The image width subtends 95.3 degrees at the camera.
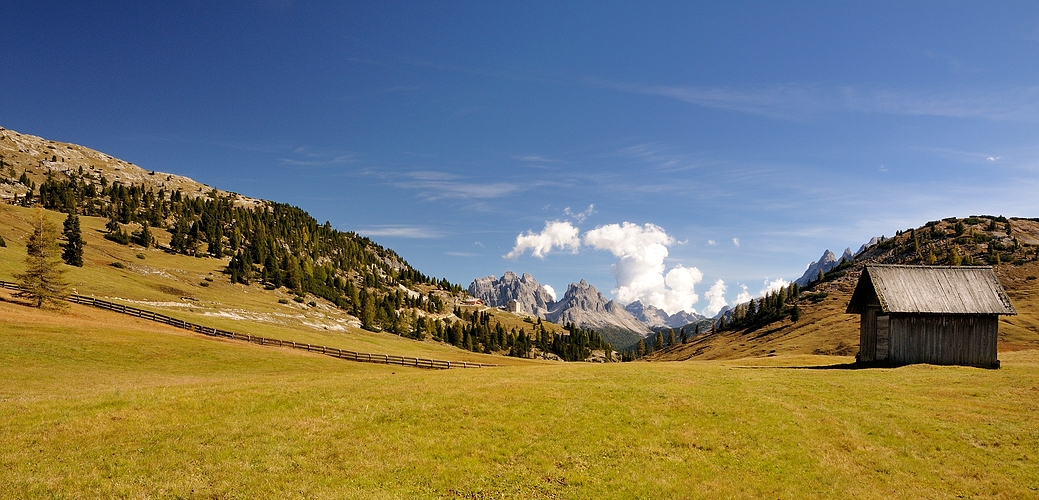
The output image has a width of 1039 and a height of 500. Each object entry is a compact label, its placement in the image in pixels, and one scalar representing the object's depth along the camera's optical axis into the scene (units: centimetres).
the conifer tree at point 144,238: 17012
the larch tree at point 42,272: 6031
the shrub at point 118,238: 16275
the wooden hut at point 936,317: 4662
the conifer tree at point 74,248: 10544
